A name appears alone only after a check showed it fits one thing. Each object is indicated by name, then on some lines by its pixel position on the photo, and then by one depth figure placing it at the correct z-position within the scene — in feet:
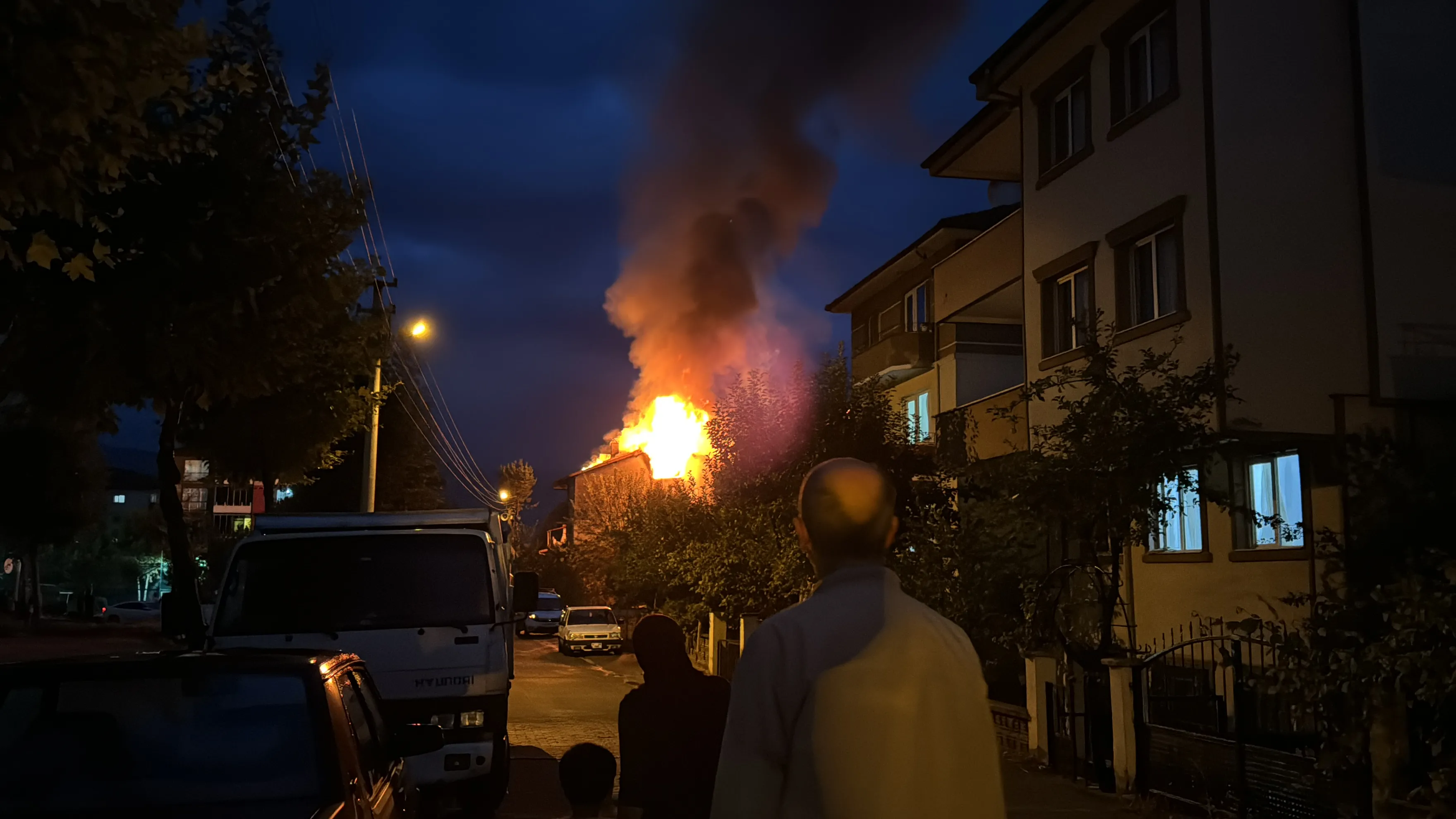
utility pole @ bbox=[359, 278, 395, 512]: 83.20
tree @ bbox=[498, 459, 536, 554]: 268.21
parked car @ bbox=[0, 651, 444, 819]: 14.08
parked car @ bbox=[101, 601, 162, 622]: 179.01
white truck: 29.73
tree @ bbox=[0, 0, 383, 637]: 44.34
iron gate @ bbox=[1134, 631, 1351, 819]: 27.68
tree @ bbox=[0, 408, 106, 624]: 110.93
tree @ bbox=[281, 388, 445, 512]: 141.08
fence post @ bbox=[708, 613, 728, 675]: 85.97
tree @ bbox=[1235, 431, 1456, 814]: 23.32
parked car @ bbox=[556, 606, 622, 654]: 123.54
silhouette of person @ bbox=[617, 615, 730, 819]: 13.51
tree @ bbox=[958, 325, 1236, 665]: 34.06
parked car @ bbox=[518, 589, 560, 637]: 166.09
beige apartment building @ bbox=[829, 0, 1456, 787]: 47.24
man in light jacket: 7.64
